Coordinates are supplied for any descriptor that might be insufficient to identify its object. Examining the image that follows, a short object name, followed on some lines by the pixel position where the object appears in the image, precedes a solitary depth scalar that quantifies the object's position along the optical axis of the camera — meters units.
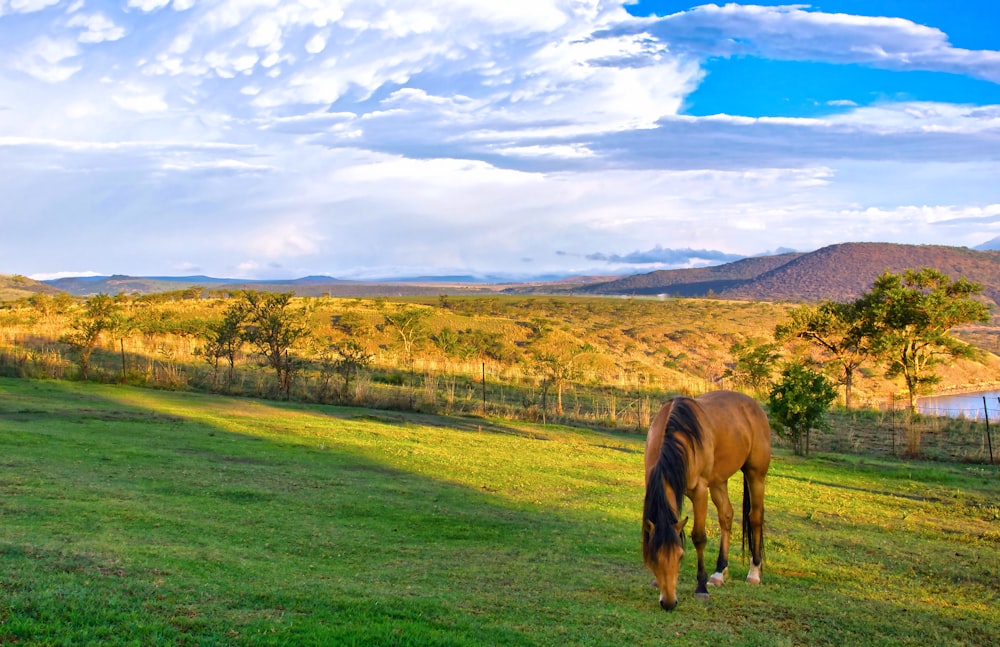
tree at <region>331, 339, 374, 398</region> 29.81
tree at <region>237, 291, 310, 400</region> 29.14
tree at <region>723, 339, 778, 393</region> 32.19
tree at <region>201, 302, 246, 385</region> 29.83
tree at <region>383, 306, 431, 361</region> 54.50
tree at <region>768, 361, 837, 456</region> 23.41
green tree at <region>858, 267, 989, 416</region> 32.38
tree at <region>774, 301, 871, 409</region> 37.31
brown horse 7.40
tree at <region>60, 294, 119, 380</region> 28.20
